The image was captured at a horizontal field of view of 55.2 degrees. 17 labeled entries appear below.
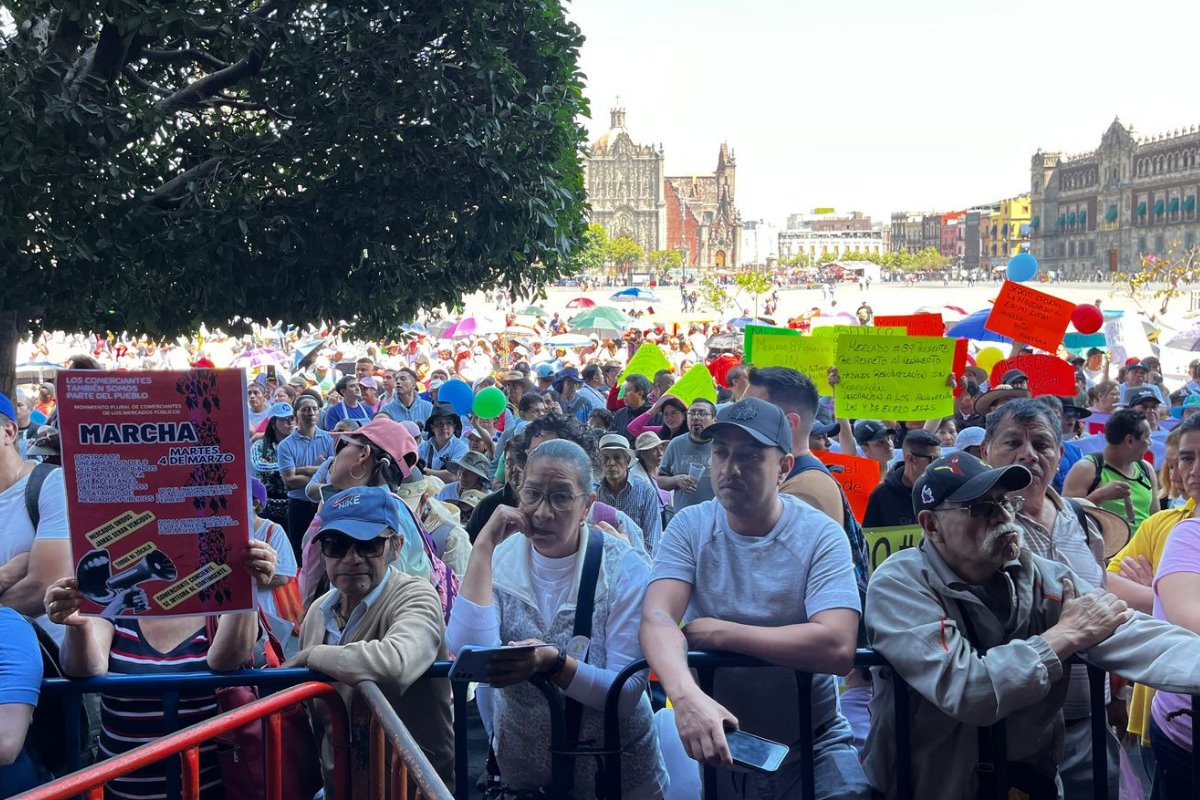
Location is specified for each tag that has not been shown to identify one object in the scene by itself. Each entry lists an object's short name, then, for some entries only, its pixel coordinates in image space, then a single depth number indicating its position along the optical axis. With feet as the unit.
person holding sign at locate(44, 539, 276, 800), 9.99
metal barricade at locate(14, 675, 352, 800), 7.30
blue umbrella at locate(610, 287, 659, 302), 131.23
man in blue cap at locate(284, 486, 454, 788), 10.23
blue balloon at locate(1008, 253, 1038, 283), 40.14
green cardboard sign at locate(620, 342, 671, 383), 38.42
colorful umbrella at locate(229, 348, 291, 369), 65.41
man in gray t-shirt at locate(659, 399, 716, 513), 23.02
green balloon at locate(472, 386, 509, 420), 33.01
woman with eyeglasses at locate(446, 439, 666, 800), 10.00
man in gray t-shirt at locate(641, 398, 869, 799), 9.52
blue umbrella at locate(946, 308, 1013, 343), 41.93
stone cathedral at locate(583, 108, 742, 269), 456.45
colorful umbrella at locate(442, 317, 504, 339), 76.07
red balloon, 46.88
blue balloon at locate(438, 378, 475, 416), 32.22
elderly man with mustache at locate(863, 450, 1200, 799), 8.91
